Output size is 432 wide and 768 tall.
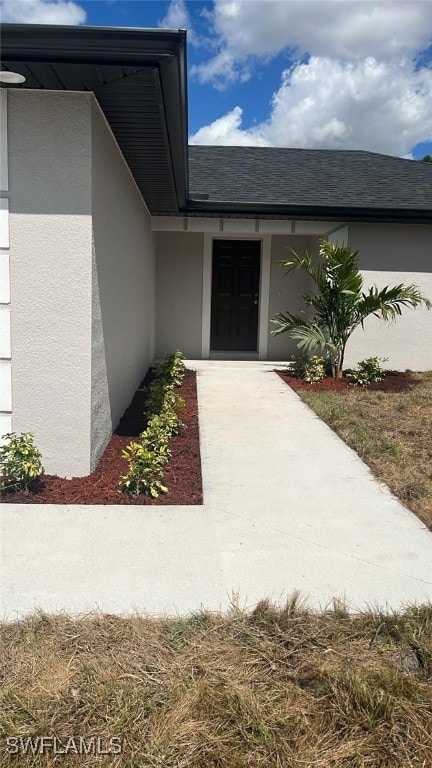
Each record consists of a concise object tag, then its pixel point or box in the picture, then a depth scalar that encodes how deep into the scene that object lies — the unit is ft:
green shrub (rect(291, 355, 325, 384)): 28.66
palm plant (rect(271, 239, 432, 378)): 26.89
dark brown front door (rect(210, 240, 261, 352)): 36.86
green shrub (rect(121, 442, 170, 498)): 13.14
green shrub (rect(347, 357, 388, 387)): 28.14
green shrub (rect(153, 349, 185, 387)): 26.37
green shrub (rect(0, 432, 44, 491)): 12.78
